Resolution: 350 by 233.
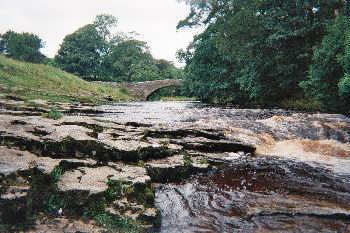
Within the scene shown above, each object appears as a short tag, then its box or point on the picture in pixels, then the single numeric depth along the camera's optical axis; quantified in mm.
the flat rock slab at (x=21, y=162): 4648
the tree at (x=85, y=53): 69000
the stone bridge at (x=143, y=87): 49531
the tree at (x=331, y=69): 17609
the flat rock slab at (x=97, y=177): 4715
